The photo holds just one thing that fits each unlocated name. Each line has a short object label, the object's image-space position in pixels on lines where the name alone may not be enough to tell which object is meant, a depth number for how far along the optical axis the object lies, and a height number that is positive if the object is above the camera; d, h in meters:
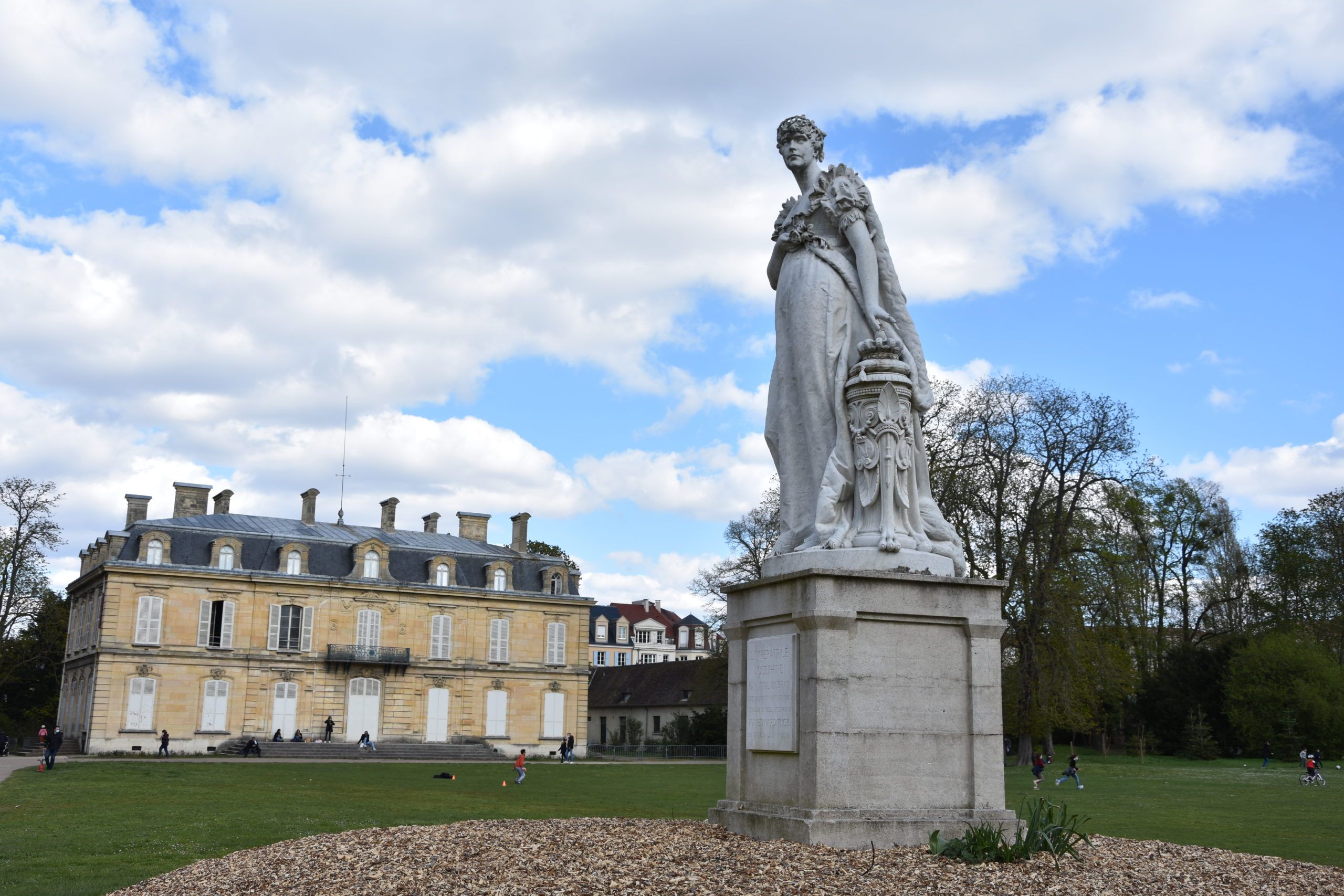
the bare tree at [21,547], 52.47 +5.16
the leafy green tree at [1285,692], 46.12 +0.03
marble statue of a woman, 8.79 +2.29
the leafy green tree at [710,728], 58.69 -2.39
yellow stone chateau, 52.00 +1.70
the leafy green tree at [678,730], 62.78 -2.77
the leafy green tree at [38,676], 61.06 -0.55
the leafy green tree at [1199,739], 49.00 -2.00
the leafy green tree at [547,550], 69.94 +7.50
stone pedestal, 7.90 -0.19
